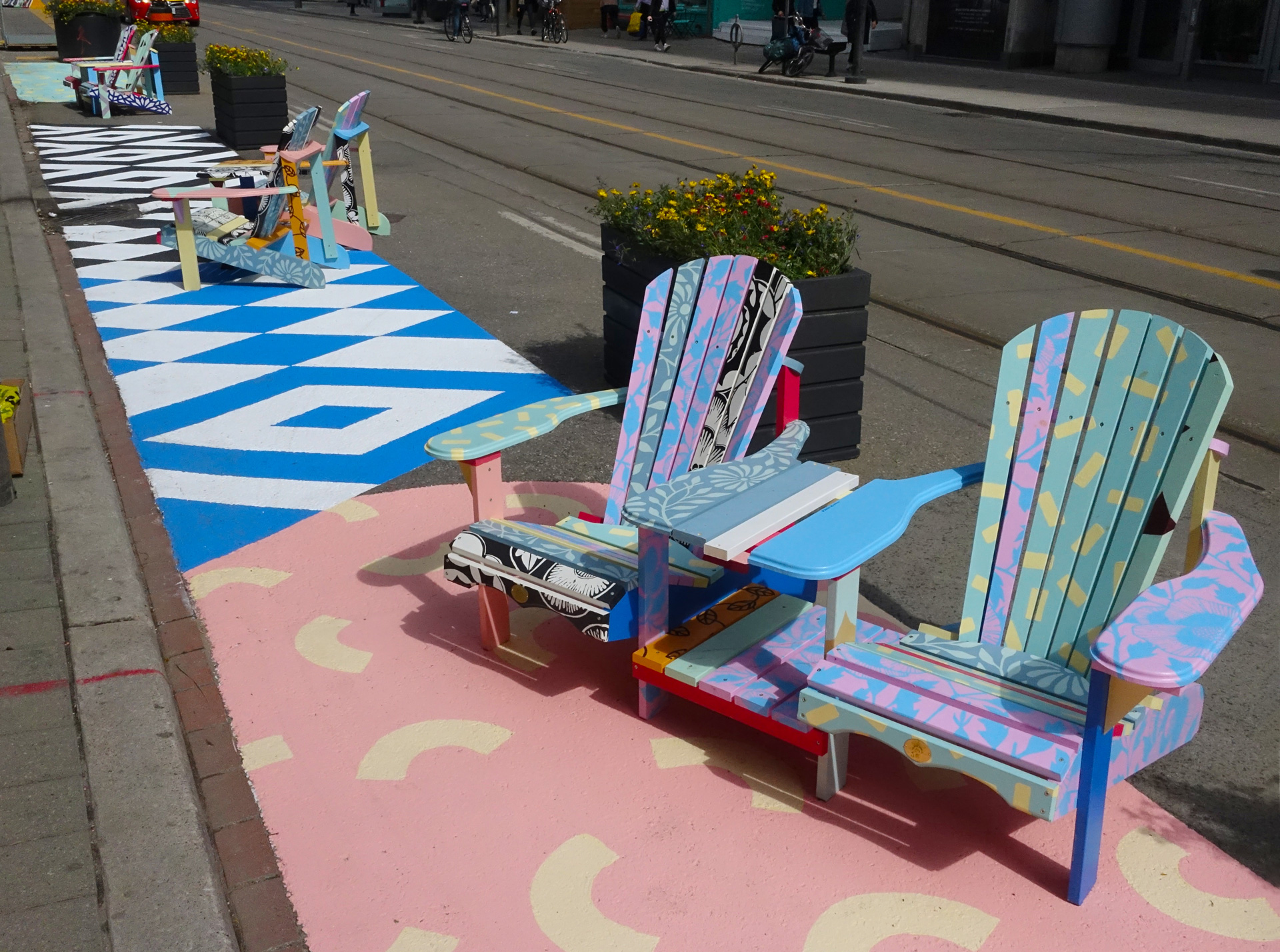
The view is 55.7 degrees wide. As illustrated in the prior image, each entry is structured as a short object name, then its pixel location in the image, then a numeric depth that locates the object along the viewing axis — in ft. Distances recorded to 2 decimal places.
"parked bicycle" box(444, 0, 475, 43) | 129.29
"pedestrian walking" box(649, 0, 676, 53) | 123.03
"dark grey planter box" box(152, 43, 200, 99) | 71.46
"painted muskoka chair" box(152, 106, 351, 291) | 29.55
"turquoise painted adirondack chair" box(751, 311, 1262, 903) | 9.31
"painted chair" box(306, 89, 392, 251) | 32.73
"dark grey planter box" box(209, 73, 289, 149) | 50.83
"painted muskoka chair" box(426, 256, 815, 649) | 12.62
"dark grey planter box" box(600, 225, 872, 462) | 18.78
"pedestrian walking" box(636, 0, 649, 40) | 130.00
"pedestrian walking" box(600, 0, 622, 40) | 139.85
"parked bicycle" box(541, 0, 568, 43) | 132.46
